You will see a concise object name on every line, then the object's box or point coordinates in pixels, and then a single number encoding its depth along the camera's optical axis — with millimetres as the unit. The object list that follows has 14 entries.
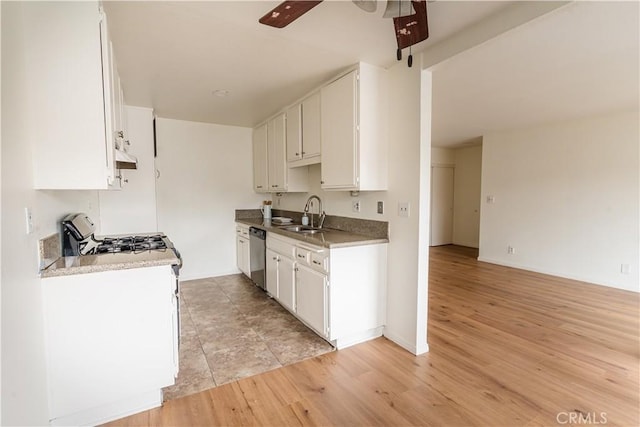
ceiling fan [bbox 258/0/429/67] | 1414
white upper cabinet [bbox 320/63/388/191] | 2525
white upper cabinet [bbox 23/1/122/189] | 1450
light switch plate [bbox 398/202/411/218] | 2460
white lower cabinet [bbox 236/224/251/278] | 4285
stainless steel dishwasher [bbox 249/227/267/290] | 3668
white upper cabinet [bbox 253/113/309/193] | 3787
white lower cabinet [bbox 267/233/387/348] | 2459
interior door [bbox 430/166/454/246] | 7086
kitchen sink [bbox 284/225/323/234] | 3248
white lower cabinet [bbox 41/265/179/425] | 1577
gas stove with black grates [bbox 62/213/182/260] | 1969
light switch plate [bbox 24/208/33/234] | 1392
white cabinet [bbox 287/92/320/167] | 3061
